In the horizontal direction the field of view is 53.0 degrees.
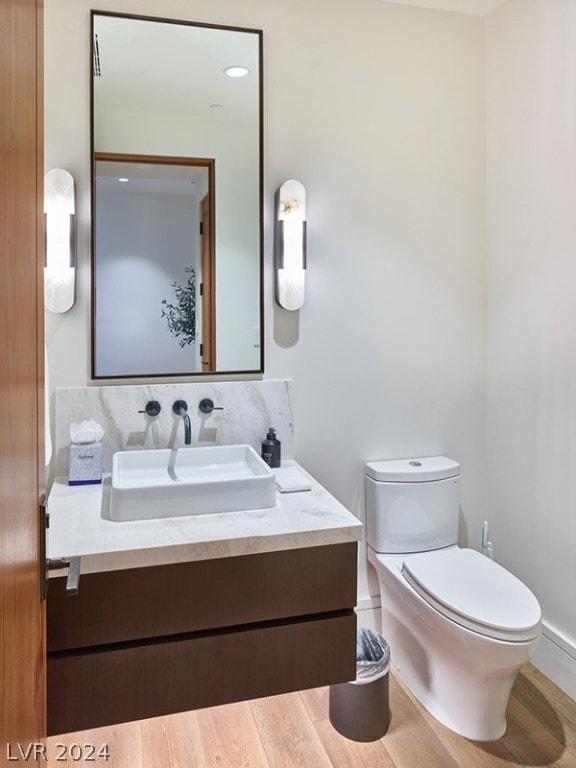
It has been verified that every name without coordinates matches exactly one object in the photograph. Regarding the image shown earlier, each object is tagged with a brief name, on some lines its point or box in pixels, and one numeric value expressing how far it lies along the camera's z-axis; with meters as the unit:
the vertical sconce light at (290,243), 2.13
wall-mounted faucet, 2.01
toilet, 1.71
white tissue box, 1.85
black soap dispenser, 2.06
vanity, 1.36
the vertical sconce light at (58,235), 1.90
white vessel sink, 1.53
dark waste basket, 1.84
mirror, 1.98
